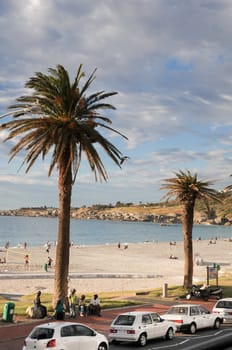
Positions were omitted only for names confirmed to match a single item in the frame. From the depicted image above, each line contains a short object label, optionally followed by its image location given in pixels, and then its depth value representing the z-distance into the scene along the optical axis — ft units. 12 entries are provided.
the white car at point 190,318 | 75.20
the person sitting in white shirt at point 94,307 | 85.55
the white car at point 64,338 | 51.80
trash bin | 75.61
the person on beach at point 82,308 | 86.27
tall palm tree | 83.76
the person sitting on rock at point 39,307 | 79.92
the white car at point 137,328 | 64.85
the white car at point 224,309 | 86.33
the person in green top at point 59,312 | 78.23
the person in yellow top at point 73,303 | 84.53
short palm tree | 125.80
